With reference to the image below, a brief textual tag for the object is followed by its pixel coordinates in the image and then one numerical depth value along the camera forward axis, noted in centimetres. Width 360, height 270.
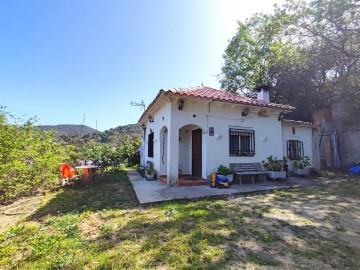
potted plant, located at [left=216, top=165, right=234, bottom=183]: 796
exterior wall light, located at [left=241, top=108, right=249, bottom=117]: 912
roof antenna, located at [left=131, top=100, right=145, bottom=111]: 2132
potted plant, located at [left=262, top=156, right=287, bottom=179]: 902
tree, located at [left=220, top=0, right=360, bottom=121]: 1168
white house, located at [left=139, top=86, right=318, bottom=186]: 787
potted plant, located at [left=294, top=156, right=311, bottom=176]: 1075
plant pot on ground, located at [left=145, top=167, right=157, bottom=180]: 971
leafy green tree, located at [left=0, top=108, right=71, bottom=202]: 685
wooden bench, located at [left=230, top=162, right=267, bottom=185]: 853
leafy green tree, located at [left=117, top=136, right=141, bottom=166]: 1805
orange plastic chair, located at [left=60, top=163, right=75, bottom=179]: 931
